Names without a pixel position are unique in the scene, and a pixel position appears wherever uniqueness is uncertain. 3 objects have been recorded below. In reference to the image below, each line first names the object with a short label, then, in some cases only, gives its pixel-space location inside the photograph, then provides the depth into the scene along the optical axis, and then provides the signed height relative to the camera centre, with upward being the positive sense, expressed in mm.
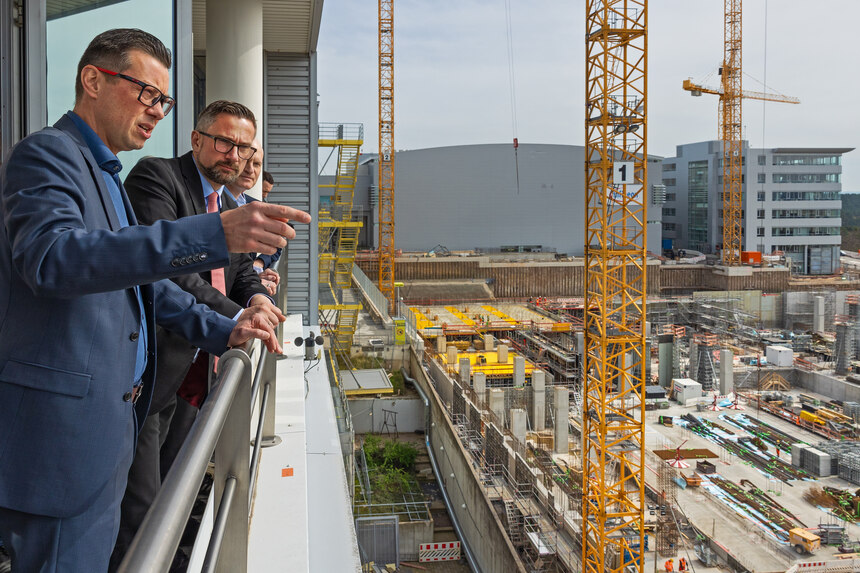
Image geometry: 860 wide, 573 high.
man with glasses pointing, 788 -86
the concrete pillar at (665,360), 20672 -3006
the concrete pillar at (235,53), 5219 +1611
